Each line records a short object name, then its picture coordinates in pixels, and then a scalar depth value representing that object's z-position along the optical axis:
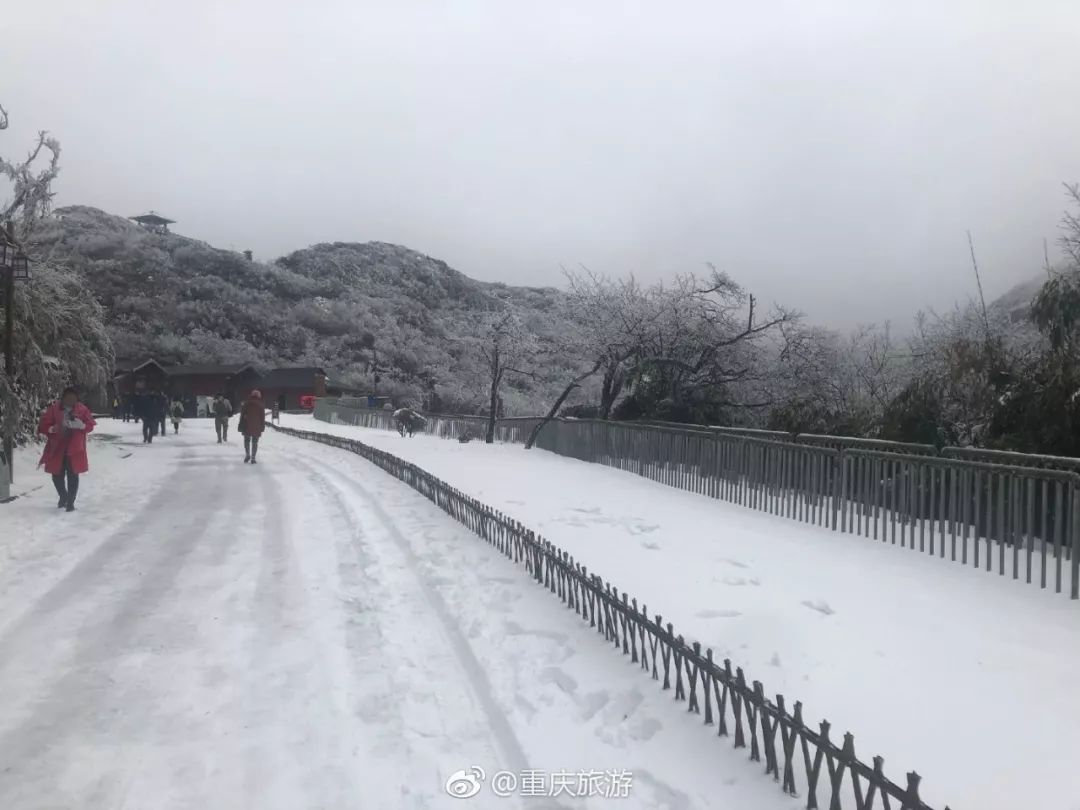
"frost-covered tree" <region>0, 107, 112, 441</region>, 17.11
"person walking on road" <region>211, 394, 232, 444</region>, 26.67
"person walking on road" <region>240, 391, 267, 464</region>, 20.33
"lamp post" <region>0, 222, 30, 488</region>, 13.84
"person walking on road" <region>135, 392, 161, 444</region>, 28.52
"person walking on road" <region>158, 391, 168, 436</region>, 30.52
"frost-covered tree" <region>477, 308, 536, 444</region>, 31.12
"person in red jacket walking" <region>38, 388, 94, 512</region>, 11.31
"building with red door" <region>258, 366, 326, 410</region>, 76.12
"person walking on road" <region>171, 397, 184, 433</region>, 34.53
